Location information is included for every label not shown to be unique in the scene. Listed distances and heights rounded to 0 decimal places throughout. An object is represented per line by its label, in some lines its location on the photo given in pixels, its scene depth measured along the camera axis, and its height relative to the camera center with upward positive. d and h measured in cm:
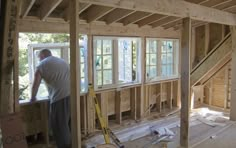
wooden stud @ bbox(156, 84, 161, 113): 448 -77
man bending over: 253 -37
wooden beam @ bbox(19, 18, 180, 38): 270 +69
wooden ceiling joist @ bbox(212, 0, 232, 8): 305 +108
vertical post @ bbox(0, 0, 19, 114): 179 +11
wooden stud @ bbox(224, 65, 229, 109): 467 -47
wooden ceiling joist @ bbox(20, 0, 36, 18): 223 +77
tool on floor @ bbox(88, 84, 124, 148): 251 -93
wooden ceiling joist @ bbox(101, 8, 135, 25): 306 +90
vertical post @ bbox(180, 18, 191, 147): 273 -22
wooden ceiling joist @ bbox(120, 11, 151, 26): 330 +92
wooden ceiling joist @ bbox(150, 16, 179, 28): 372 +95
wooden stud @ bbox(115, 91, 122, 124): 382 -86
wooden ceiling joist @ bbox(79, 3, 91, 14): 248 +84
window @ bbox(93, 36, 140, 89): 347 +12
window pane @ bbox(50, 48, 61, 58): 321 +27
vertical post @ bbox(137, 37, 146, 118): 401 -51
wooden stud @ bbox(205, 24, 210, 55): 475 +76
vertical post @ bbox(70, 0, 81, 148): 169 -5
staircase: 421 +11
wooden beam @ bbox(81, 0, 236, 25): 219 +81
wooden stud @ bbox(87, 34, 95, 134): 328 -64
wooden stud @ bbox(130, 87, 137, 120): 405 -76
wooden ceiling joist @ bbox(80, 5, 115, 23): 284 +88
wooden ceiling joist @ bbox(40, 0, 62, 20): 227 +79
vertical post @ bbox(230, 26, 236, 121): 385 -38
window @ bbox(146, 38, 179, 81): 423 +19
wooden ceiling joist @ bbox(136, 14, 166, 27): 353 +94
